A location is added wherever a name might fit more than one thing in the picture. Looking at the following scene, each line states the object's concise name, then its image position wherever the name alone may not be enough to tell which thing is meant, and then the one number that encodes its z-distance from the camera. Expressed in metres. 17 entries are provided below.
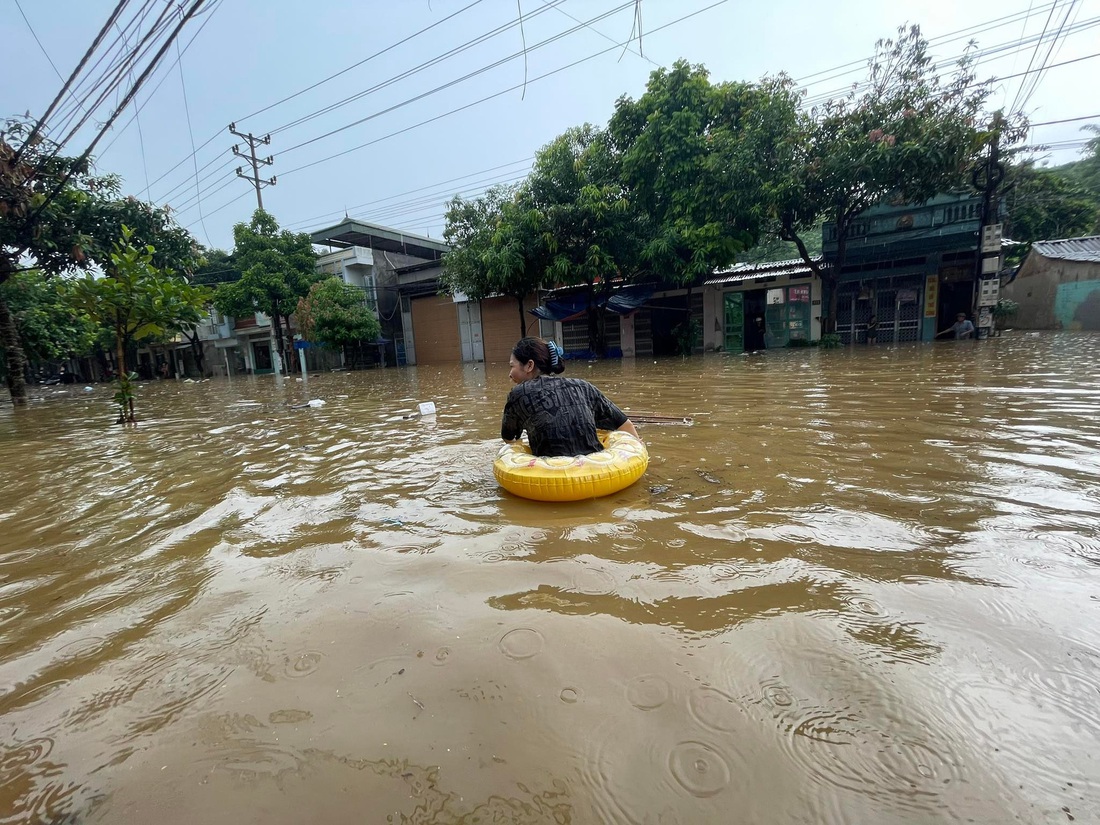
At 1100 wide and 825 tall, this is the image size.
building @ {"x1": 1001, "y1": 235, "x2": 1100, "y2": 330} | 17.31
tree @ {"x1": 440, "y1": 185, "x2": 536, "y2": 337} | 16.94
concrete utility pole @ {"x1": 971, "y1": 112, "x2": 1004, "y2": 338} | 15.12
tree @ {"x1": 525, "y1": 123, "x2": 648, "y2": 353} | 16.36
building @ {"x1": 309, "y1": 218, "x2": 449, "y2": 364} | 26.11
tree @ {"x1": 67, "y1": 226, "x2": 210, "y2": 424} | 7.41
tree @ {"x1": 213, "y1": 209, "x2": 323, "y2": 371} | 23.55
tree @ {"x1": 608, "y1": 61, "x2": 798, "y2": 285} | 14.39
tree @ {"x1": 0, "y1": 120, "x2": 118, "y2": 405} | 9.03
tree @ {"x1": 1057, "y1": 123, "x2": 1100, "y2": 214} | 24.75
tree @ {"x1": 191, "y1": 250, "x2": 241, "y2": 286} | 29.61
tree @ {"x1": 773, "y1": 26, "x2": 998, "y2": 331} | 13.26
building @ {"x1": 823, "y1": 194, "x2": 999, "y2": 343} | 16.56
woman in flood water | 3.78
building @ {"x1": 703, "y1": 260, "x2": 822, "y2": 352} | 18.80
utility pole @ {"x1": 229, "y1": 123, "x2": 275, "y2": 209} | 25.91
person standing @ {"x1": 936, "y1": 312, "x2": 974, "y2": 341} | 15.90
